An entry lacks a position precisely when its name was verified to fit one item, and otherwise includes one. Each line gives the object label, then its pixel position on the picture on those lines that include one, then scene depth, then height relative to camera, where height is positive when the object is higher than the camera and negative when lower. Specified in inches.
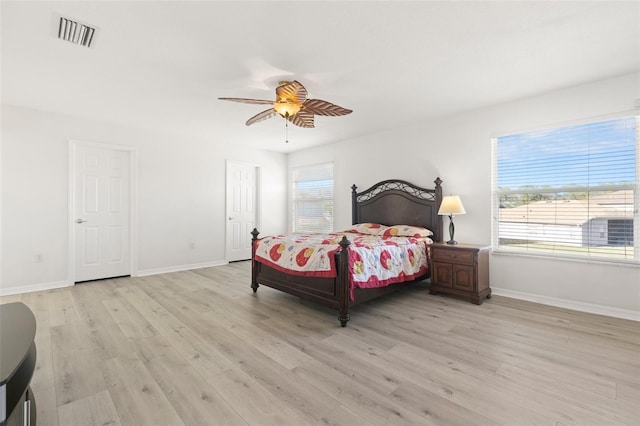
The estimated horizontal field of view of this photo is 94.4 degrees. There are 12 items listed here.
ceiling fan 112.0 +41.9
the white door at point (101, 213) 175.6 -2.2
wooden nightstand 137.9 -28.9
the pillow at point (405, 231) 165.5 -11.9
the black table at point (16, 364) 43.4 -24.5
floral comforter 120.6 -20.9
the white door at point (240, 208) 241.0 +1.8
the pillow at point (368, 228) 183.8 -11.4
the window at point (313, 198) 243.0 +10.5
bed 115.8 -14.7
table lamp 151.1 +2.0
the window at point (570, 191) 120.7 +9.2
